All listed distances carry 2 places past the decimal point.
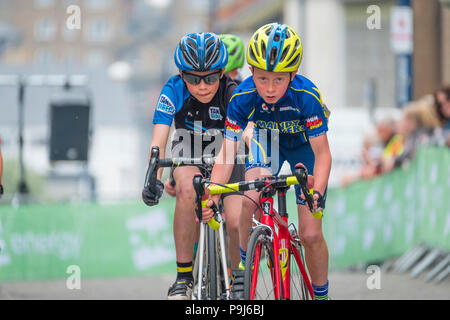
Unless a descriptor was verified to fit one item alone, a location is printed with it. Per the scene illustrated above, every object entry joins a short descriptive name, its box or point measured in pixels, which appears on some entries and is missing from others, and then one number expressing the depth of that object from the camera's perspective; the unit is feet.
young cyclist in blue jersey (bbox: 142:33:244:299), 36.35
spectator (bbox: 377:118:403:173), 76.13
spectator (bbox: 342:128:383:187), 79.33
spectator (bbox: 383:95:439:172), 68.74
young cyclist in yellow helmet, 33.17
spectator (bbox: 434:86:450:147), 63.51
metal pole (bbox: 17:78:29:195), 89.97
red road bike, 30.48
